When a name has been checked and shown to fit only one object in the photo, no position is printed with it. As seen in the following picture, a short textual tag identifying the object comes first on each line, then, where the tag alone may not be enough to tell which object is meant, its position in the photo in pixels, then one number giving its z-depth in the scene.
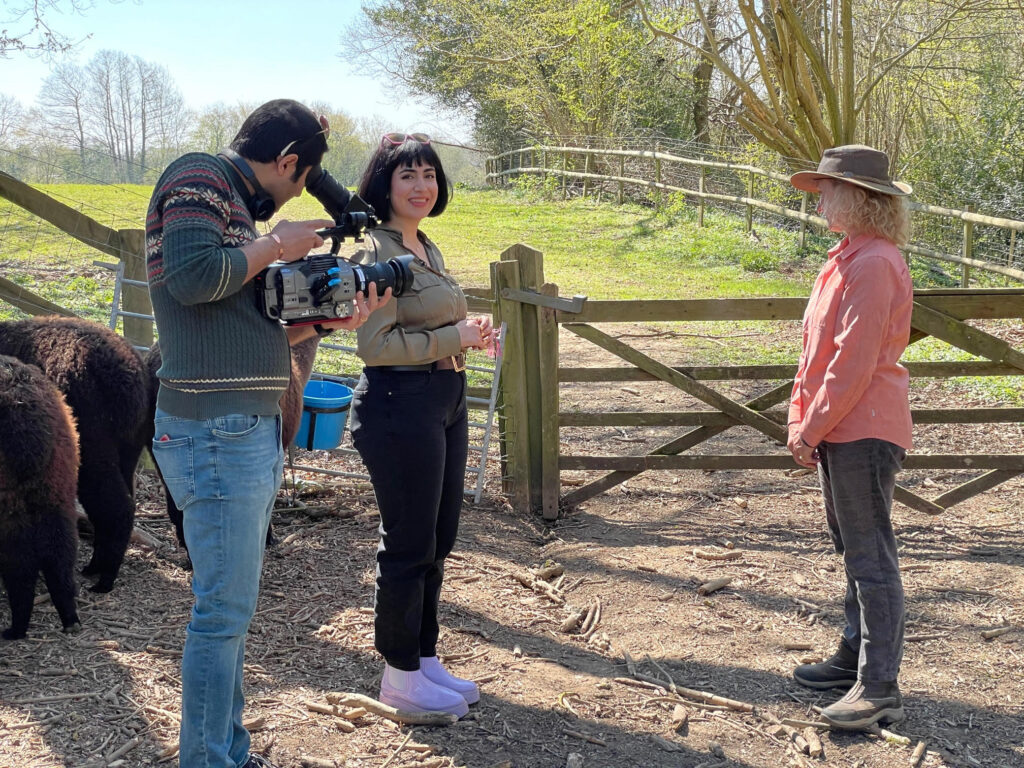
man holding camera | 2.38
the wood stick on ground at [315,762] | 3.16
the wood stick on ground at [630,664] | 4.01
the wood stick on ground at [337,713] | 3.39
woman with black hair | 3.15
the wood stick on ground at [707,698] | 3.71
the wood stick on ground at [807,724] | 3.55
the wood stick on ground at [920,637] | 4.30
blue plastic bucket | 5.36
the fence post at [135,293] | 6.22
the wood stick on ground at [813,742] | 3.39
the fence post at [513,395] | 5.73
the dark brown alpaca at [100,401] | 4.72
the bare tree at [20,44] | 9.24
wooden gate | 5.43
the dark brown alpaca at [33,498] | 4.05
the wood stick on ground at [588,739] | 3.41
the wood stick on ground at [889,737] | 3.44
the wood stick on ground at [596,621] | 4.39
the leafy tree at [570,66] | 23.20
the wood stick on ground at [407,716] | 3.43
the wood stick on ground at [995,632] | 4.30
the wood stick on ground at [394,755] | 3.20
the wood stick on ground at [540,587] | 4.72
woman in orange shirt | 3.29
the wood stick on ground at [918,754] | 3.32
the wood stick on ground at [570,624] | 4.41
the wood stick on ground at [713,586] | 4.81
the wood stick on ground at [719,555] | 5.26
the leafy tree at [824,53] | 13.52
